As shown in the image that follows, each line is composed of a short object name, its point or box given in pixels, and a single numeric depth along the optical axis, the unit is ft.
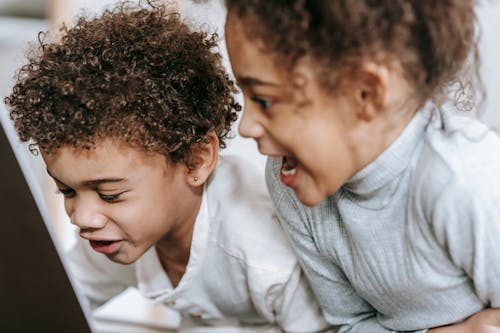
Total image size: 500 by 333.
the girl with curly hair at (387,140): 2.12
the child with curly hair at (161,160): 2.71
